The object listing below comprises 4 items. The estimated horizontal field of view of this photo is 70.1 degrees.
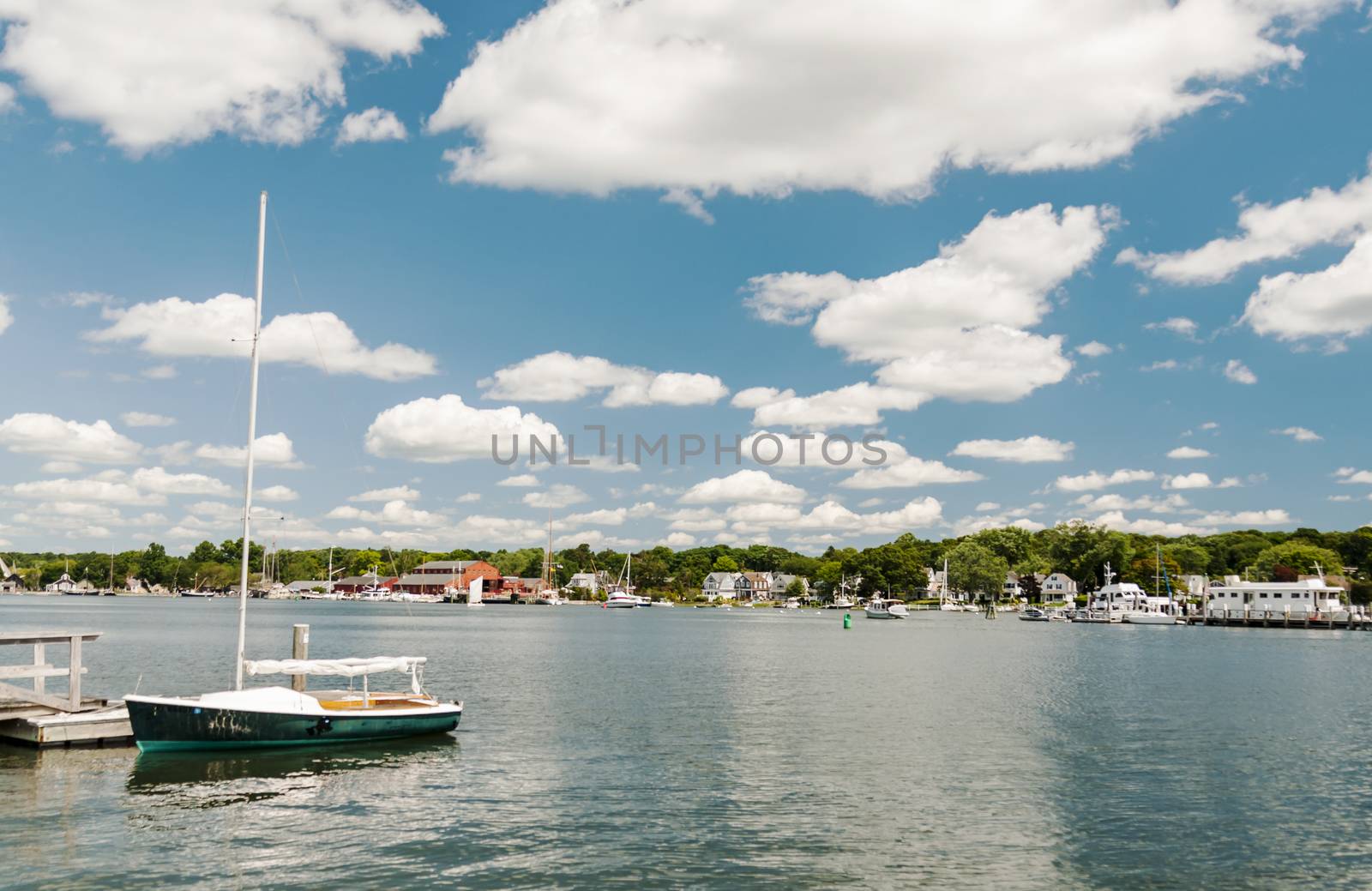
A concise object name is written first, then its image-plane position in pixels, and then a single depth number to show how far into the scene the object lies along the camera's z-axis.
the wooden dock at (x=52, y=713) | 33.56
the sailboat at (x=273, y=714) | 33.56
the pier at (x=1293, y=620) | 161.12
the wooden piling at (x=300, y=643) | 41.44
